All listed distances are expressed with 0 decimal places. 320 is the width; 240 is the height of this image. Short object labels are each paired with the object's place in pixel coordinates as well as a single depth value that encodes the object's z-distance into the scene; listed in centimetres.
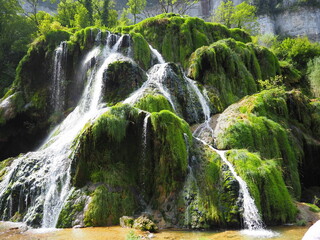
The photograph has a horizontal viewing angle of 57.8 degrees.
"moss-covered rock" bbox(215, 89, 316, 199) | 1121
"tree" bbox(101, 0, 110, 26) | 3641
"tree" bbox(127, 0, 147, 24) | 4165
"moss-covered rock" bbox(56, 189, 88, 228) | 872
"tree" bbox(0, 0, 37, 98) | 2559
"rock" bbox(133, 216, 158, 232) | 763
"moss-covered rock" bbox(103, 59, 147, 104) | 1596
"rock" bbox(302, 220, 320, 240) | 177
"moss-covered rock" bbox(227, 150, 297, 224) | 822
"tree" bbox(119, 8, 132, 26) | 4269
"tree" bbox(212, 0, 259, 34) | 4050
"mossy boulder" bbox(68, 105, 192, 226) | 910
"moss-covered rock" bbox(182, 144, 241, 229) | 801
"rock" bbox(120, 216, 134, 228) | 807
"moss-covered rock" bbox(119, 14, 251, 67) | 2262
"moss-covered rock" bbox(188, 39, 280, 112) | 1735
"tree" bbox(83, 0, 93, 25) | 3766
